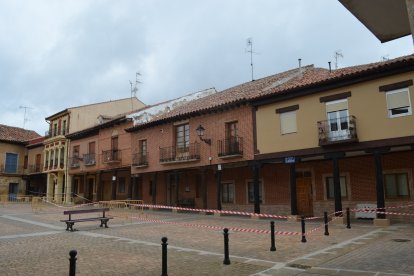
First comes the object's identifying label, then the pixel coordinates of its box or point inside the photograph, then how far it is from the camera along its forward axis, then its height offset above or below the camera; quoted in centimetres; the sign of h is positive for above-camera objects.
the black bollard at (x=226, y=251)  761 -121
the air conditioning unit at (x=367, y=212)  1619 -94
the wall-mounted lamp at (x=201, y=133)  2090 +340
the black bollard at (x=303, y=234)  1022 -120
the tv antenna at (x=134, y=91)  3717 +1035
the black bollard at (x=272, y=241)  903 -122
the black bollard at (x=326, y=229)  1148 -119
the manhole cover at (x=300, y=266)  725 -148
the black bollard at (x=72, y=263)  480 -90
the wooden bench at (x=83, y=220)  1361 -98
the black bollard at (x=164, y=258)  653 -115
